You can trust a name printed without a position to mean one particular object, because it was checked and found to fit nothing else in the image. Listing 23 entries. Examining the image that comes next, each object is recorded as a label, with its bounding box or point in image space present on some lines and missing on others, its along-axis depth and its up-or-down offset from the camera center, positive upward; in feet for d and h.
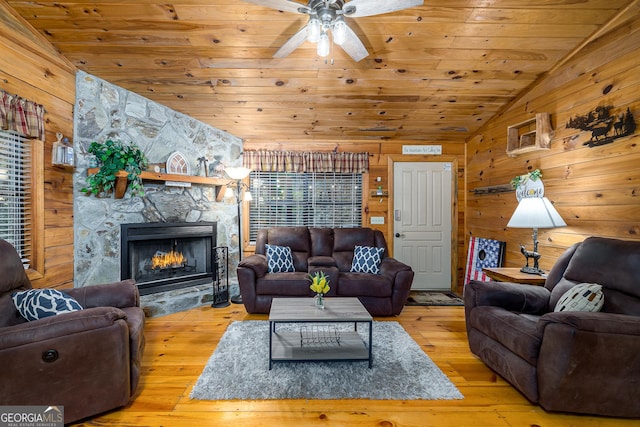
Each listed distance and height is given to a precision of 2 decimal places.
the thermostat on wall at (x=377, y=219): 15.90 -0.48
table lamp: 9.21 -0.23
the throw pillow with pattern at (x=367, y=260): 12.89 -2.11
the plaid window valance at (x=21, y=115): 7.66 +2.48
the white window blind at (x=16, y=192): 8.12 +0.49
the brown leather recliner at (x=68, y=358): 5.14 -2.65
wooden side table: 9.20 -2.05
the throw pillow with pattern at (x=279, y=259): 12.82 -2.09
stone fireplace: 10.23 +0.39
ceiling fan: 5.90 +3.99
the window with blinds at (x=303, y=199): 15.96 +0.58
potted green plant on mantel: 10.12 +1.46
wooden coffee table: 7.75 -3.72
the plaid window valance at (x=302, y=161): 15.55 +2.50
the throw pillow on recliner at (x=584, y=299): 6.74 -1.97
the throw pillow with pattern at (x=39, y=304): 6.04 -1.88
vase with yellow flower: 8.59 -2.18
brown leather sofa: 11.70 -2.86
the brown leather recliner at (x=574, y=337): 5.69 -2.61
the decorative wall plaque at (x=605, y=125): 7.98 +2.38
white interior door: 15.88 -0.45
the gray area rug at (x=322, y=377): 6.84 -4.07
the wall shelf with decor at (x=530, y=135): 10.27 +2.72
